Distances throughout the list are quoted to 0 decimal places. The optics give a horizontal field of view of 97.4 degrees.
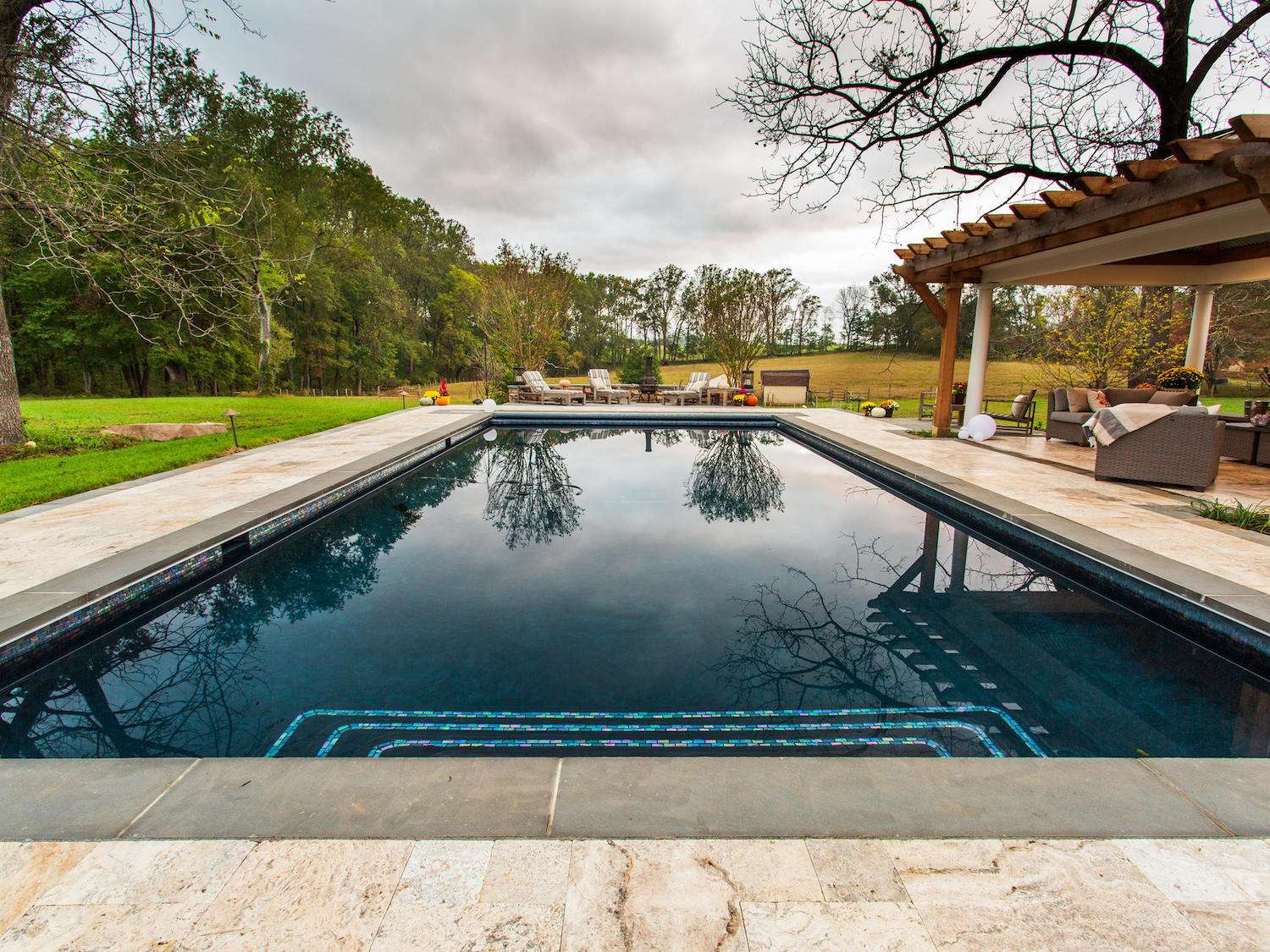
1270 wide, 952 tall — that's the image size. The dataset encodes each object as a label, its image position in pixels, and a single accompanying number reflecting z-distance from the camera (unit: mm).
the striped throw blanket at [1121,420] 5098
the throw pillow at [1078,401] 8172
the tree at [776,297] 16547
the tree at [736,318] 16359
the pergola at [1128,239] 4258
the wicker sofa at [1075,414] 7312
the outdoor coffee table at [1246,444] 6434
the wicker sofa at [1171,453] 4930
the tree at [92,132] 4605
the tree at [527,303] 16438
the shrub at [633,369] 21453
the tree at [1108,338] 10156
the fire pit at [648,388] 15116
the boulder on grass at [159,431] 7719
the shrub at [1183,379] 8070
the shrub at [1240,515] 3947
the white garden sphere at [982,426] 8367
